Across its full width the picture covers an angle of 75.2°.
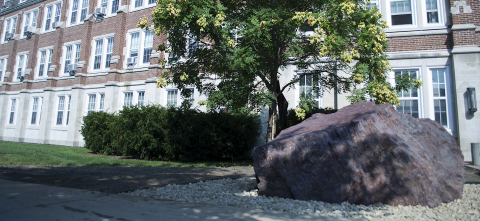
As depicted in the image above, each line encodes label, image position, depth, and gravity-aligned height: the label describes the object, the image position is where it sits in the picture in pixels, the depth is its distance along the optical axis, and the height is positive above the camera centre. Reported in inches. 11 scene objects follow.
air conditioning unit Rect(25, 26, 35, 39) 1032.8 +365.3
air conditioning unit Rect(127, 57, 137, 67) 776.3 +206.2
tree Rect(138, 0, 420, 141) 259.9 +97.6
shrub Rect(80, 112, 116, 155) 599.5 +23.0
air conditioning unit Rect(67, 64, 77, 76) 887.1 +210.0
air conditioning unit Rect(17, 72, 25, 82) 1048.8 +218.6
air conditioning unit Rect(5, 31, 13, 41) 1116.0 +374.6
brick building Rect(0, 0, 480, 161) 462.6 +179.8
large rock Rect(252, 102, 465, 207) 178.5 -7.8
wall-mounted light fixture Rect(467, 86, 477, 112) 433.4 +74.1
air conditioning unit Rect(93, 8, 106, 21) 851.8 +353.8
